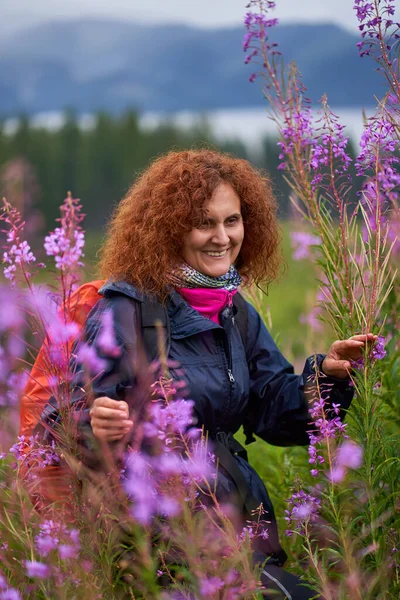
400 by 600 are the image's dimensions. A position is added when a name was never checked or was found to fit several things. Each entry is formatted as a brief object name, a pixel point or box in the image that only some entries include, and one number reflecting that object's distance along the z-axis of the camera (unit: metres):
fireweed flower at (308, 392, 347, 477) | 2.47
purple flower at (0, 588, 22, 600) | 2.09
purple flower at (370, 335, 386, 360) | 2.58
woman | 2.88
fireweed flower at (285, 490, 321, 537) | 2.61
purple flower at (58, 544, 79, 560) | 2.04
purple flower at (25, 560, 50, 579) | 2.08
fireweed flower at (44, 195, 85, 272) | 2.13
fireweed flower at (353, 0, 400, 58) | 2.62
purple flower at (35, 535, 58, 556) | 2.16
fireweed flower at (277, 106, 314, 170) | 2.90
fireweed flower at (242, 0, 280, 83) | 2.95
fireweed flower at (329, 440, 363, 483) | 2.41
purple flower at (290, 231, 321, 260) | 6.77
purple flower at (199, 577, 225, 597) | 1.90
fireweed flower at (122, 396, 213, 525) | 2.01
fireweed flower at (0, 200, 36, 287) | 2.24
